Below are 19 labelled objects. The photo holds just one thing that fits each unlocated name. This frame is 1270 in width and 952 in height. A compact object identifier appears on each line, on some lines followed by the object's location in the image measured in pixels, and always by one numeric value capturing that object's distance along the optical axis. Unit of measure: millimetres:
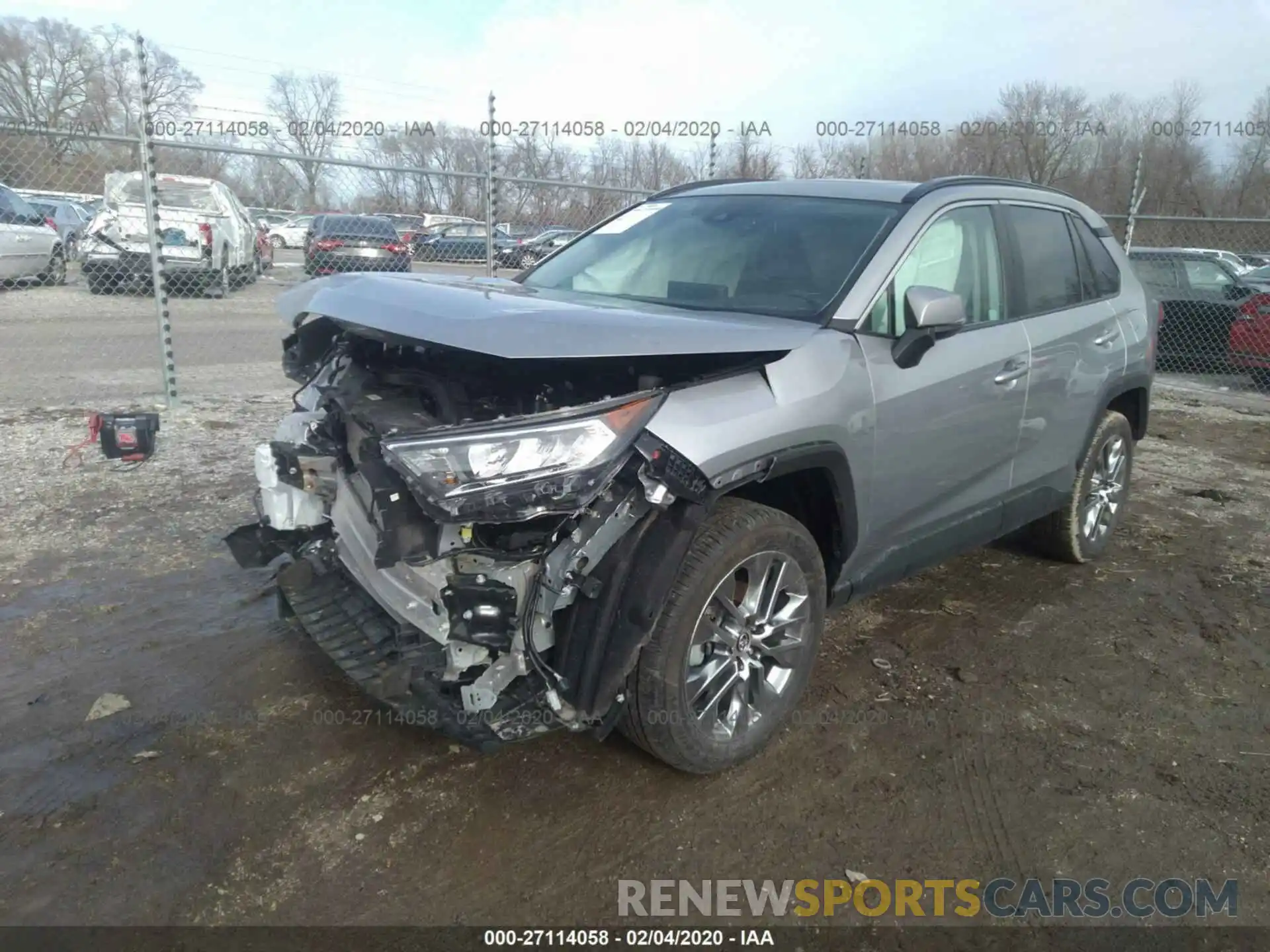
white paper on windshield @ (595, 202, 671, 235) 4344
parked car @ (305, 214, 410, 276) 10188
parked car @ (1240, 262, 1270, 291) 12832
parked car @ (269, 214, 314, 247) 14118
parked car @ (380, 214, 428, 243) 10414
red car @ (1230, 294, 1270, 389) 10820
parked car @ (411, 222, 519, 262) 9766
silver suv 2568
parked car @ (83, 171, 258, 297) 9617
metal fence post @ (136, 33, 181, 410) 6758
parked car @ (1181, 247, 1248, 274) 12312
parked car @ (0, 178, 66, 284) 11711
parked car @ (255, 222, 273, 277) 14281
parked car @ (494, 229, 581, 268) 10156
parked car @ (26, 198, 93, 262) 12406
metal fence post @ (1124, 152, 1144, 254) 11438
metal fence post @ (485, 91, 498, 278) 8359
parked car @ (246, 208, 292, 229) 11959
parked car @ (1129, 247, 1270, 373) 11664
